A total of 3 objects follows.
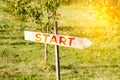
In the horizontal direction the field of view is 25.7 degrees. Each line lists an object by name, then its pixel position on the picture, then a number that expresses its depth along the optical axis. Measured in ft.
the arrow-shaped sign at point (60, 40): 21.39
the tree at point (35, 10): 42.68
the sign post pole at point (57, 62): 22.37
